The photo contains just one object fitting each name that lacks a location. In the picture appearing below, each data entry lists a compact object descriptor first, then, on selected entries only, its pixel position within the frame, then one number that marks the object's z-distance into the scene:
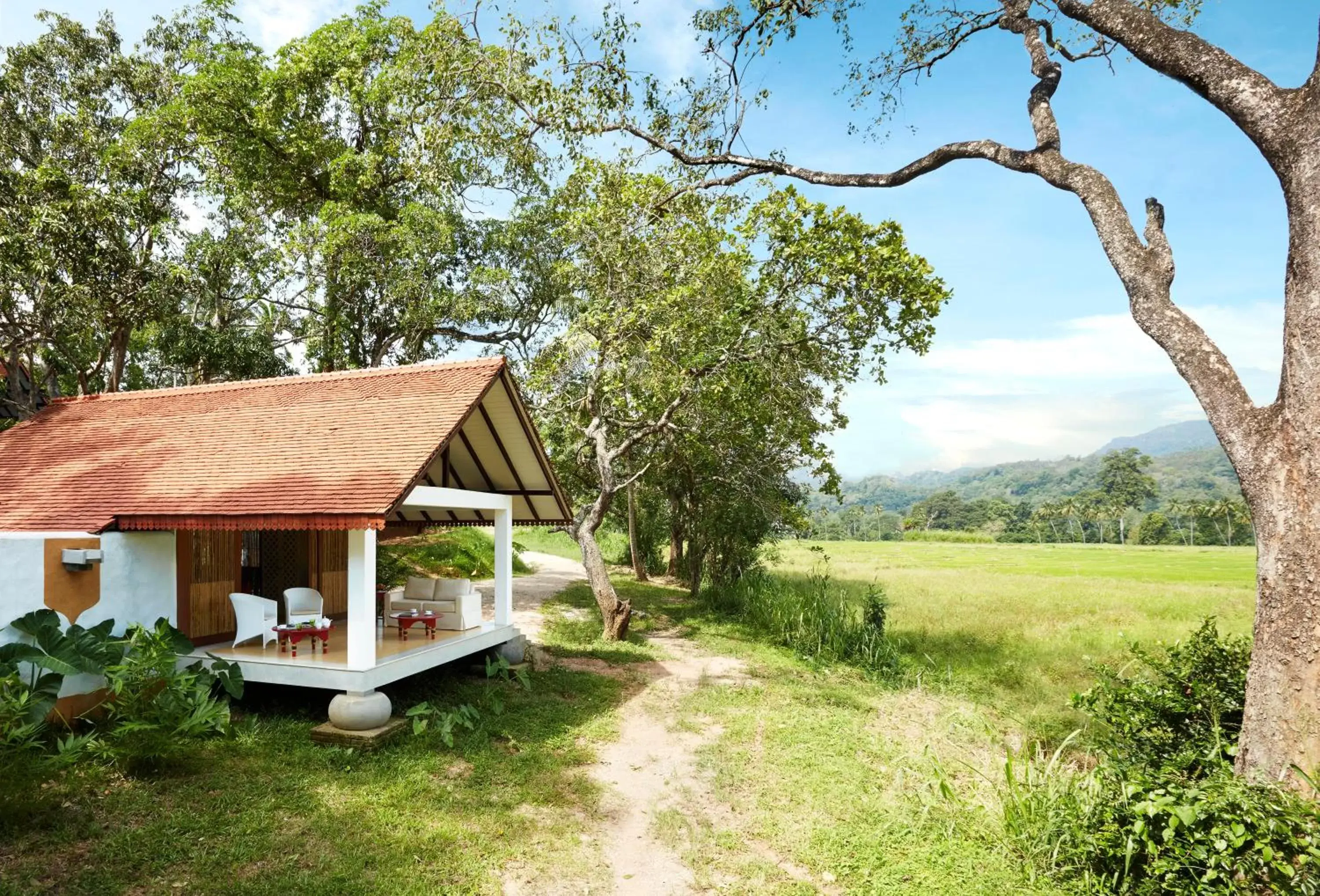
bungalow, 7.96
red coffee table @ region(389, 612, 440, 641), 10.36
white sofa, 10.97
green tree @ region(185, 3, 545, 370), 17.81
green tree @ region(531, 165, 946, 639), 11.89
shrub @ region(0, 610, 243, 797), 6.27
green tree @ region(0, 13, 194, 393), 15.86
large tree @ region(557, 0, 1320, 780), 5.19
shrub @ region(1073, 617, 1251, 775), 6.25
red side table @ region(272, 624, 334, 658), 8.93
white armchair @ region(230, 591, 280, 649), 9.23
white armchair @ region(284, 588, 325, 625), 9.93
